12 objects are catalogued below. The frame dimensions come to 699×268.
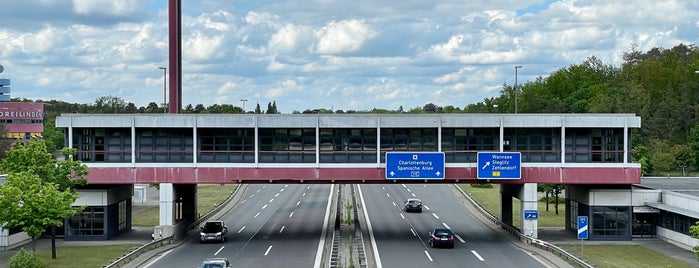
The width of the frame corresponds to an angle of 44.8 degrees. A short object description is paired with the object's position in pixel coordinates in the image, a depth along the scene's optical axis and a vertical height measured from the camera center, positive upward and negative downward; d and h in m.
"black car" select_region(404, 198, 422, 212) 78.56 -6.83
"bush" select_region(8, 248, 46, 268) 40.12 -6.15
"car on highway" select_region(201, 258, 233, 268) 39.12 -6.11
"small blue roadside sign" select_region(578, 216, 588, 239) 46.03 -5.17
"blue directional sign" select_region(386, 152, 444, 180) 54.31 -2.09
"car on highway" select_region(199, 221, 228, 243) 54.84 -6.55
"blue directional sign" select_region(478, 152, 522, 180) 54.28 -2.08
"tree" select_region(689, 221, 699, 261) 38.19 -4.45
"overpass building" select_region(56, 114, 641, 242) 55.44 -1.17
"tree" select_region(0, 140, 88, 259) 45.59 -1.86
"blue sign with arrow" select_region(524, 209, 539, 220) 55.28 -5.32
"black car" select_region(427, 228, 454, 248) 51.97 -6.53
